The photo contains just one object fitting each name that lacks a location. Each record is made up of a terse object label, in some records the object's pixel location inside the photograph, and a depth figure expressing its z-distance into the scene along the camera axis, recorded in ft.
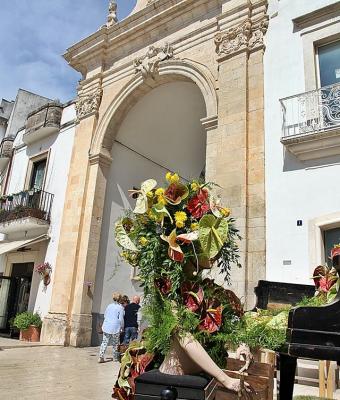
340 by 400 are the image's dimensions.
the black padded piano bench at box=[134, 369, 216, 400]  5.58
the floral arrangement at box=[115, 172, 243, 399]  6.56
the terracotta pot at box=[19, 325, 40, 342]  36.55
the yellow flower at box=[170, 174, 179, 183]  7.17
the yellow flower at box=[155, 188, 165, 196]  7.08
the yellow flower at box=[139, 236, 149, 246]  7.06
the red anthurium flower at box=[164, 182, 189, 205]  7.02
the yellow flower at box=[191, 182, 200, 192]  7.26
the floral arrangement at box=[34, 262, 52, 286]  38.45
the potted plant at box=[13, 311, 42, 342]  36.65
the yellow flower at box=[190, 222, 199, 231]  6.80
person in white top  26.71
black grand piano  5.15
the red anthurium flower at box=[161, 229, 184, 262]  6.52
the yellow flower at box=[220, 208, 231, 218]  6.94
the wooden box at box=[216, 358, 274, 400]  8.27
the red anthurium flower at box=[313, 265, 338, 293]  13.34
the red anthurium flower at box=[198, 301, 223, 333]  6.57
